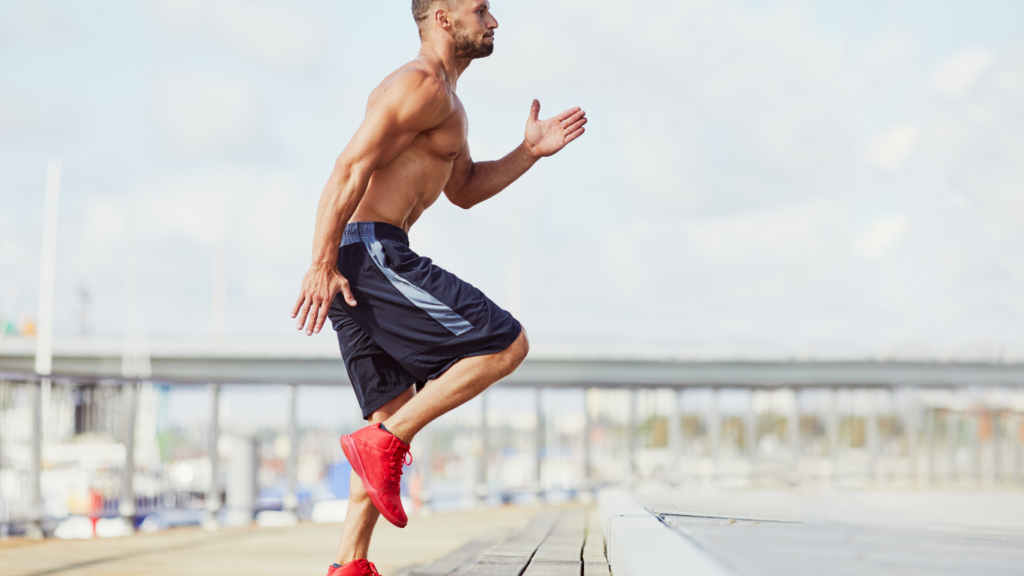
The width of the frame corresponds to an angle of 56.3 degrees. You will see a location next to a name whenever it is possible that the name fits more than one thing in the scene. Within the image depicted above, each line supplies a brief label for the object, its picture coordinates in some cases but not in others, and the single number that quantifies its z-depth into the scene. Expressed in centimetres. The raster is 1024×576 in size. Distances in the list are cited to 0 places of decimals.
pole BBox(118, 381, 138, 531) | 840
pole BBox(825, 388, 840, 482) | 2598
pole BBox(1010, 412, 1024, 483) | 2632
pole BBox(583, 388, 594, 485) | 1861
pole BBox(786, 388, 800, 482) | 2277
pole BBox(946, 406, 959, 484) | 2548
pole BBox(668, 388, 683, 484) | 2114
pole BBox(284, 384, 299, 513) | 1041
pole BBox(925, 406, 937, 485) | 2516
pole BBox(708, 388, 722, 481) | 2386
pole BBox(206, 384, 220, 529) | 934
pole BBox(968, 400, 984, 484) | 2564
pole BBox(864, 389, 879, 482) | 2409
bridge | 3575
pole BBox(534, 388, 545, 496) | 1720
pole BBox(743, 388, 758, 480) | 2253
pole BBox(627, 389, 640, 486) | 1845
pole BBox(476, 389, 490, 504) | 1496
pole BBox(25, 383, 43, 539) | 707
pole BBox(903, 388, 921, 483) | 2568
